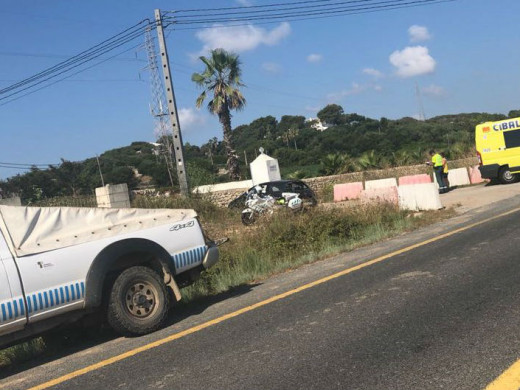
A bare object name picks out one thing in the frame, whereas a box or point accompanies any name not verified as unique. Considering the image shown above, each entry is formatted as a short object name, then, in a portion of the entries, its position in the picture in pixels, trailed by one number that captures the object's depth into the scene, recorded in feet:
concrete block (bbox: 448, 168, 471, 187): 71.82
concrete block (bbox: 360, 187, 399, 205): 48.73
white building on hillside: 418.43
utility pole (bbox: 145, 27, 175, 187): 90.36
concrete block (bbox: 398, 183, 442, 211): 46.80
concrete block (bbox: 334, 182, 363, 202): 73.26
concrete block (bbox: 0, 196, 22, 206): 48.35
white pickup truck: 15.81
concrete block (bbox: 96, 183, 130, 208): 51.06
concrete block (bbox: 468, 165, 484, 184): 72.33
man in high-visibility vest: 63.52
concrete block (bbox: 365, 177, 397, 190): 71.61
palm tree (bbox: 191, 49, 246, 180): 111.24
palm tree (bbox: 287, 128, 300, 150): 323.76
